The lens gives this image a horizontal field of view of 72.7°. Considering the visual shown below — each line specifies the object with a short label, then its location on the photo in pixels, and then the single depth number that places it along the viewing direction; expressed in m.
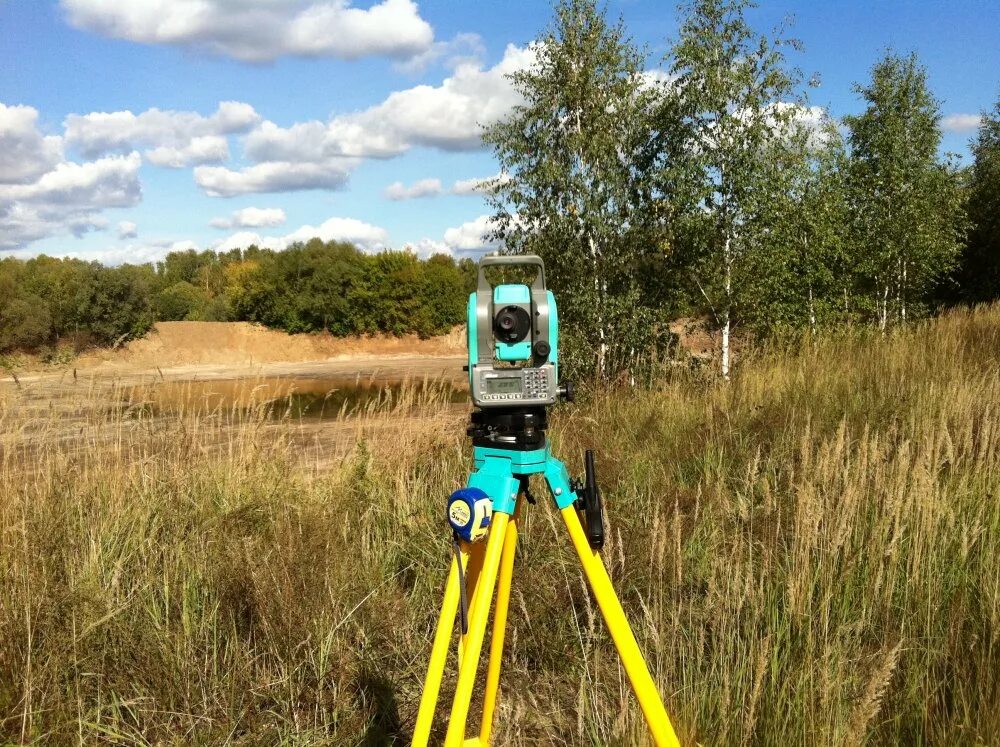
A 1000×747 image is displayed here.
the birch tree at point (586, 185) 9.16
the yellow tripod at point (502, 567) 1.29
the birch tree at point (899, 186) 15.15
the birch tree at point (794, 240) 8.67
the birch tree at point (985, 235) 22.59
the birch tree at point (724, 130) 8.45
